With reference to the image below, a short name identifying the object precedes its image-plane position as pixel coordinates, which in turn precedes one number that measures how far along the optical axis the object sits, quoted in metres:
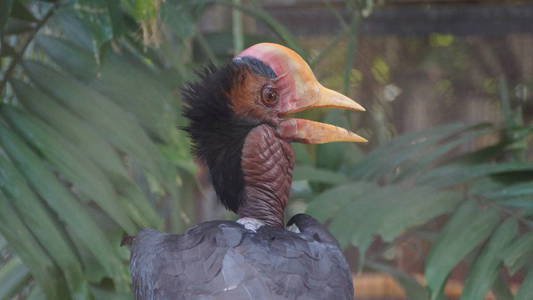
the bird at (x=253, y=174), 7.76
